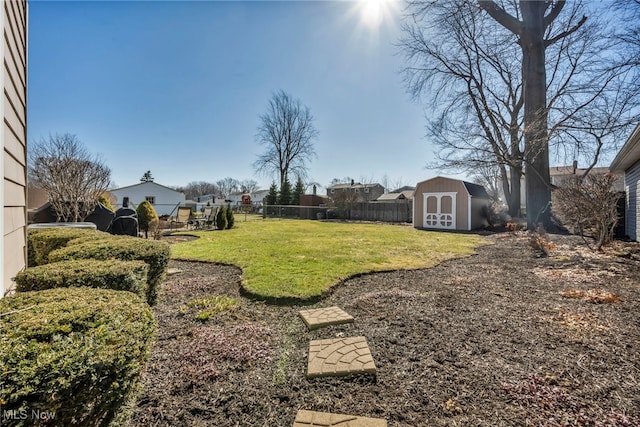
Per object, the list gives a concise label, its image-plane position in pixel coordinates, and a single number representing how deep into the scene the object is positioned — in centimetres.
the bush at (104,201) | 1151
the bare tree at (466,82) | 1214
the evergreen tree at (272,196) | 2942
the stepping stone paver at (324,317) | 296
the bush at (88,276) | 195
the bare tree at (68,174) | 907
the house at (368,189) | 3719
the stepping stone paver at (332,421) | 161
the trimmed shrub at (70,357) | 86
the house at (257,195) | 5053
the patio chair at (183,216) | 1302
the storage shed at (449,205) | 1396
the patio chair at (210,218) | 1368
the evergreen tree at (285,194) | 2836
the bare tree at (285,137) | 2942
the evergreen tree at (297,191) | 2848
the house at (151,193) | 3145
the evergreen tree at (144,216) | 969
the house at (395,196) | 2418
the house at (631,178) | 723
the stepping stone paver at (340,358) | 213
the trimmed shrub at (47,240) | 356
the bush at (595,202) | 661
